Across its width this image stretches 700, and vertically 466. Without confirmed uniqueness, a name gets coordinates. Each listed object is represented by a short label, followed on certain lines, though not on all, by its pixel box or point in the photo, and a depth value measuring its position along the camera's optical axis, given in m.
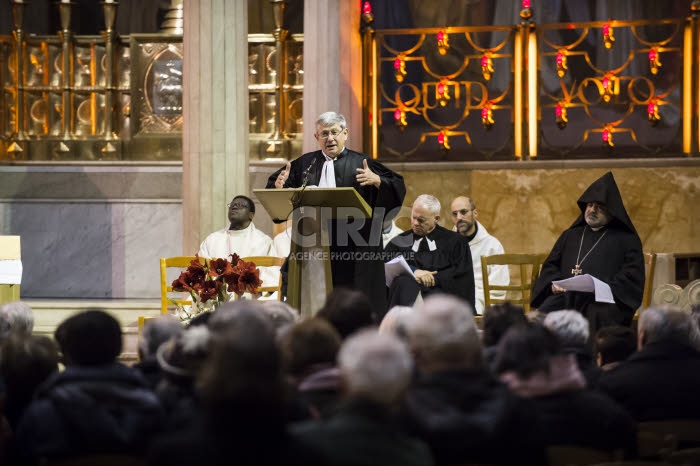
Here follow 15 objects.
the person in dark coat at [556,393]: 8.20
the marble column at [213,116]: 21.95
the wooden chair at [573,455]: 8.22
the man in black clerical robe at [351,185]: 15.30
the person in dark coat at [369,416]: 6.47
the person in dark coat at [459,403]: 7.21
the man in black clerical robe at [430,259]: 17.47
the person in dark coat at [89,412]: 7.69
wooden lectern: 13.61
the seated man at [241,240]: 20.95
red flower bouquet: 15.16
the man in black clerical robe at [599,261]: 17.08
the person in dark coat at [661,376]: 9.46
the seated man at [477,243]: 21.33
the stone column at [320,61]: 22.89
